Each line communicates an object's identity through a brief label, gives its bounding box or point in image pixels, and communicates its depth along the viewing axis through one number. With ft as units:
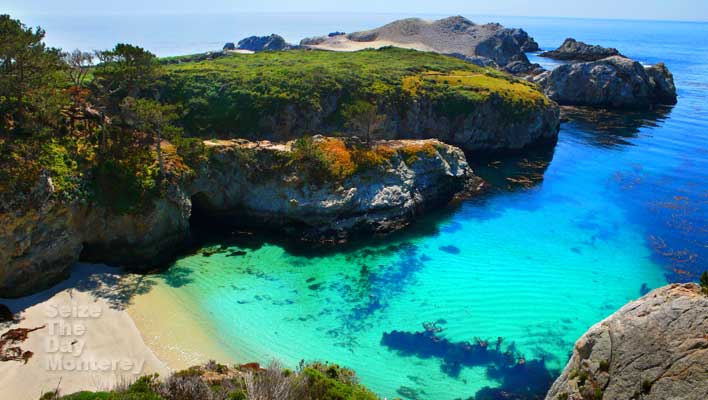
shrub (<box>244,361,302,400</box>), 51.88
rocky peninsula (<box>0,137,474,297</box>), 90.43
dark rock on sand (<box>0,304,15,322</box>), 80.57
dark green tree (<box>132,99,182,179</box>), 111.75
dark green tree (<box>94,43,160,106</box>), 123.95
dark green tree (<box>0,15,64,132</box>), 98.27
